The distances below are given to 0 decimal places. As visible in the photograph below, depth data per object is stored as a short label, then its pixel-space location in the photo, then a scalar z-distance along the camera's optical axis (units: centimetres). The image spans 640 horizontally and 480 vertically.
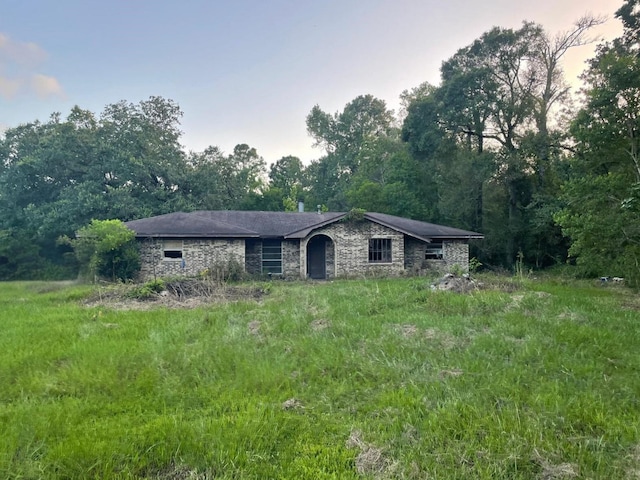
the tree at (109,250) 1670
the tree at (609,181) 1199
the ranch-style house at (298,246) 1825
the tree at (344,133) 4432
